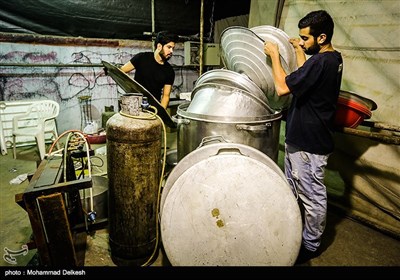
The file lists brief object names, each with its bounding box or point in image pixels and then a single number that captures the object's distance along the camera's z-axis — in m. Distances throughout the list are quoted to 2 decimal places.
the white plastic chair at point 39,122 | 5.02
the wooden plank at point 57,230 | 1.88
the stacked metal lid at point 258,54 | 2.57
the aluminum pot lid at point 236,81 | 2.66
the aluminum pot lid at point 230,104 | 2.62
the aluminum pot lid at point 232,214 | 1.77
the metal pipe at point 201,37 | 6.15
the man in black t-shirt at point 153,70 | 3.97
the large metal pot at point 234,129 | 2.55
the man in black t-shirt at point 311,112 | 2.17
